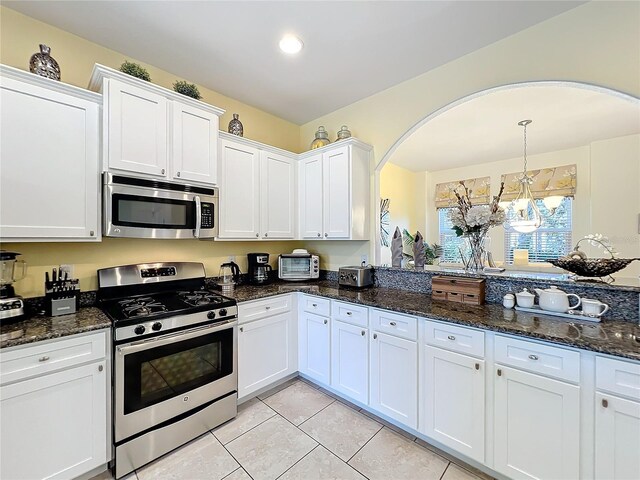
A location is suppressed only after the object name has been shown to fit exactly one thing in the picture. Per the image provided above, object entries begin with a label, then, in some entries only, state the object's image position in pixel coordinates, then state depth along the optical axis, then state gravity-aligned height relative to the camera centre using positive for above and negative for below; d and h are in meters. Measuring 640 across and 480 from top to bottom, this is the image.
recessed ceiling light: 1.98 +1.50
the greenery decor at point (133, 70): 1.92 +1.24
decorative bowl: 1.67 -0.17
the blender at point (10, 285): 1.46 -0.27
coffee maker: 2.82 -0.29
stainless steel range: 1.58 -0.81
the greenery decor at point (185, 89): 2.18 +1.25
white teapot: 1.63 -0.38
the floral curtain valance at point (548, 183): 4.59 +1.04
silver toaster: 2.57 -0.36
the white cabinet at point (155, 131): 1.78 +0.82
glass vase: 2.21 -0.09
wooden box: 1.96 -0.38
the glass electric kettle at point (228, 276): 2.60 -0.38
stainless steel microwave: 1.80 +0.23
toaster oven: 3.02 -0.30
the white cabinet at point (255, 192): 2.51 +0.50
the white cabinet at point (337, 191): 2.67 +0.51
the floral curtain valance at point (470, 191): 5.50 +1.06
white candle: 4.99 -0.31
